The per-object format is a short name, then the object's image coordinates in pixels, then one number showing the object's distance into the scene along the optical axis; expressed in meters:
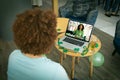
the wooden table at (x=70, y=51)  2.53
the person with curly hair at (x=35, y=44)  1.09
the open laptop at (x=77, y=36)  2.64
